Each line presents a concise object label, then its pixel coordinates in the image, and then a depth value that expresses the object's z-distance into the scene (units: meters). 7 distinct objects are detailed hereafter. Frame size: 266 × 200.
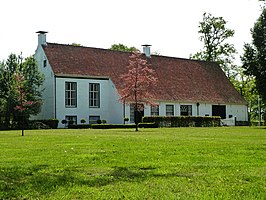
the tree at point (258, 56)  42.38
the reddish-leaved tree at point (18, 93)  36.82
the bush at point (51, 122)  41.83
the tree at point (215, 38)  65.19
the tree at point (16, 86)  40.96
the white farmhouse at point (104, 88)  45.81
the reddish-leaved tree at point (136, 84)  34.75
